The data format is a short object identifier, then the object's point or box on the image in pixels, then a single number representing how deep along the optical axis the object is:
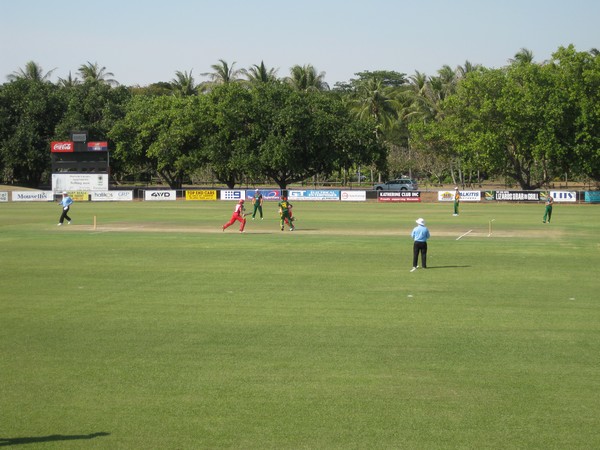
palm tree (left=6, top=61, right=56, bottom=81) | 114.94
